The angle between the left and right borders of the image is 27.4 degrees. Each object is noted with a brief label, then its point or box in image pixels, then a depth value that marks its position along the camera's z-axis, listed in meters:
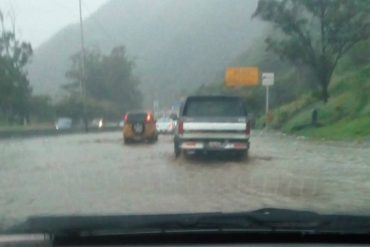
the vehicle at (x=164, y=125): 24.44
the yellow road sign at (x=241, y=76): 19.67
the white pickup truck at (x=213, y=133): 18.66
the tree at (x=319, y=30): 34.97
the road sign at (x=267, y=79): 22.14
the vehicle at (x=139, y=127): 21.38
